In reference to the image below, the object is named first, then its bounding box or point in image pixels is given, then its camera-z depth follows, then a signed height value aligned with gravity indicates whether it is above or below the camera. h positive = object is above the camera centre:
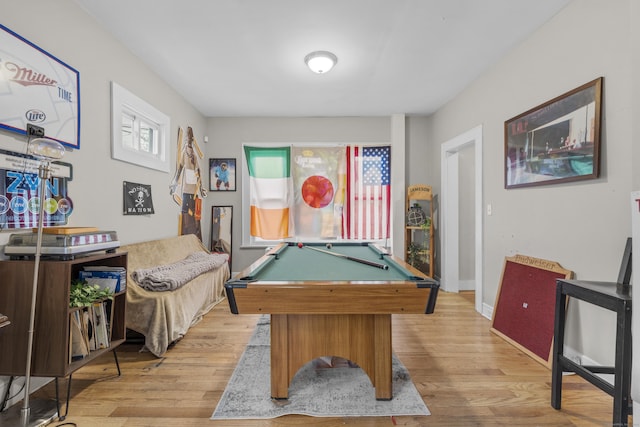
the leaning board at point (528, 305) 2.23 -0.77
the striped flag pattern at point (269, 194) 4.66 +0.29
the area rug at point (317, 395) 1.64 -1.11
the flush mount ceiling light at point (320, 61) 2.74 +1.44
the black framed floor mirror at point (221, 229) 4.57 -0.27
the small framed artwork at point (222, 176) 4.68 +0.57
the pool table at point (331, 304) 1.43 -0.45
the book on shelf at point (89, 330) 1.76 -0.75
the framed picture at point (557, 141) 1.96 +0.56
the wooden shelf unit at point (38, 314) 1.63 -0.57
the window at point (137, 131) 2.63 +0.85
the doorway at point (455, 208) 4.07 +0.07
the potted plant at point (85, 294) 1.74 -0.51
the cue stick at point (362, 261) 1.94 -0.35
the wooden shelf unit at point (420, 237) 4.21 -0.36
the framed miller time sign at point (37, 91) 1.69 +0.77
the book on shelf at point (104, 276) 1.96 -0.44
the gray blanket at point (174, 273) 2.52 -0.58
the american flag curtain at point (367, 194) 4.69 +0.29
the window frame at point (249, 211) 4.68 +0.02
